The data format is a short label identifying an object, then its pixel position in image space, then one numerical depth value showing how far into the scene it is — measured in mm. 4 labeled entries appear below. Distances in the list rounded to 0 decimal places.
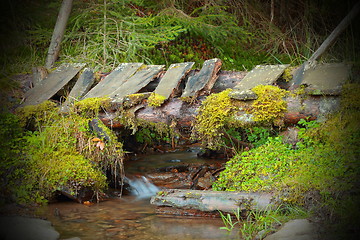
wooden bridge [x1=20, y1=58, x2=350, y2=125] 11164
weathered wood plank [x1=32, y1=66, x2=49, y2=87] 14930
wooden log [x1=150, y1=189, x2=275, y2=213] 9484
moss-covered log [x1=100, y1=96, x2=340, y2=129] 11055
